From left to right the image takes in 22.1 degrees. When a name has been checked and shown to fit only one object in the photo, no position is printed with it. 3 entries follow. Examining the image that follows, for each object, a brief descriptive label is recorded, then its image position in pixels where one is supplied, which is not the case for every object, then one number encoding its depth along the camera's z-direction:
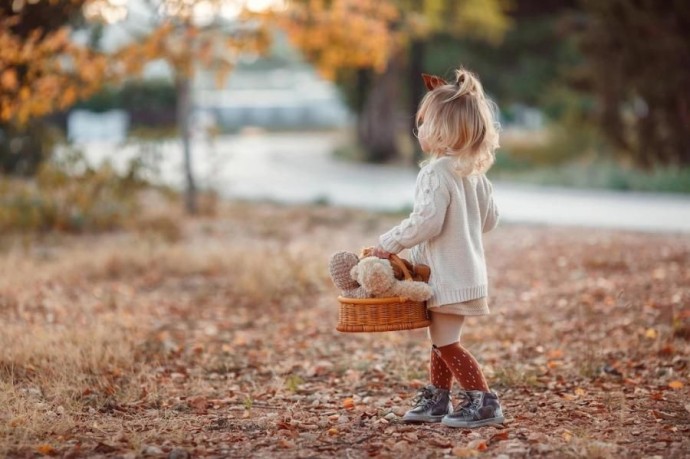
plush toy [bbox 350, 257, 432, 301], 7.62
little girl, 7.68
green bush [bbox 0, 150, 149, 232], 19.68
